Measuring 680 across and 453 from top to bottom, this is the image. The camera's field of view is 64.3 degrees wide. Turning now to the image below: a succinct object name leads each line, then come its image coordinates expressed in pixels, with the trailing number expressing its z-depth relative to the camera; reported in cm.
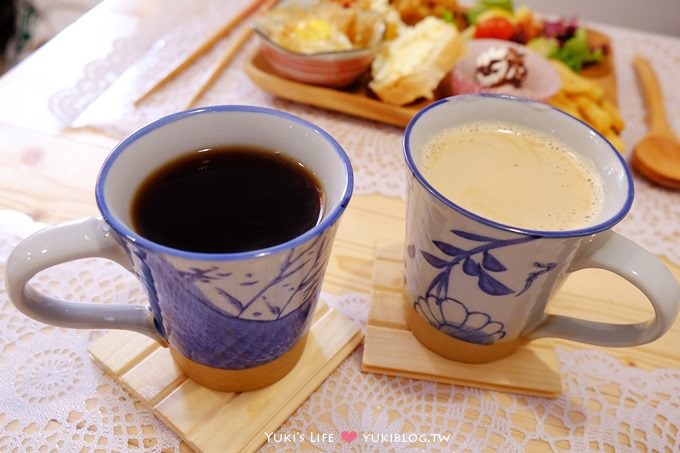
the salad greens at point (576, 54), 48
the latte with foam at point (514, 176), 22
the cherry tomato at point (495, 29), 47
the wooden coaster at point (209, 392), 20
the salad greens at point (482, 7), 53
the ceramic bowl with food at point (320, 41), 38
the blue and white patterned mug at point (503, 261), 19
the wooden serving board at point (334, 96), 38
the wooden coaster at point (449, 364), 23
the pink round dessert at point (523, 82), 41
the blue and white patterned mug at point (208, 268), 16
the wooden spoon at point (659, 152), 36
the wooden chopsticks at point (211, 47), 39
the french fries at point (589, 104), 40
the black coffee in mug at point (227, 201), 20
